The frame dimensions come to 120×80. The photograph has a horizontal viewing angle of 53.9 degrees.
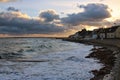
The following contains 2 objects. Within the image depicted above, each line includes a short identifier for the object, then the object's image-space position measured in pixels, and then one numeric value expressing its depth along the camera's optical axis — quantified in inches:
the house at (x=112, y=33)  1813.8
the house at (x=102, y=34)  2164.8
